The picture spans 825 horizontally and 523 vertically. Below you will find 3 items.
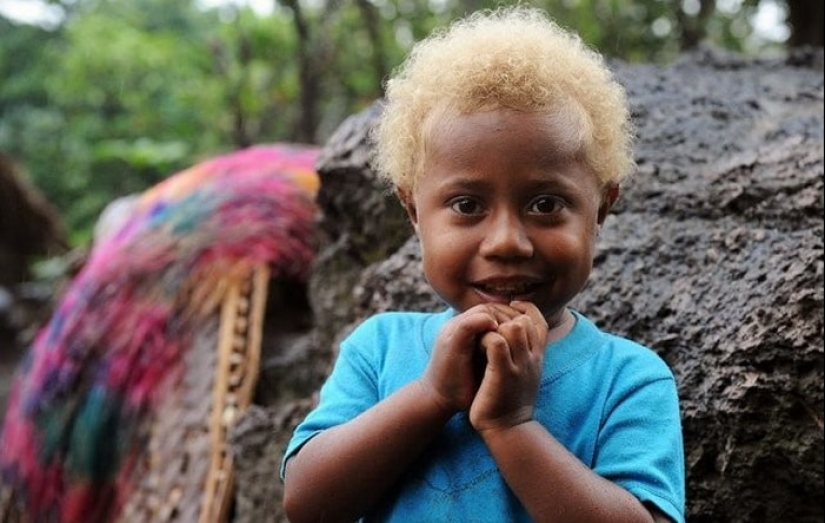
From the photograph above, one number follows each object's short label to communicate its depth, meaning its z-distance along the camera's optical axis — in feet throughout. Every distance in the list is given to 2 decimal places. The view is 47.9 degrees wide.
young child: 3.87
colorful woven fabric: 9.10
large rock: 5.59
